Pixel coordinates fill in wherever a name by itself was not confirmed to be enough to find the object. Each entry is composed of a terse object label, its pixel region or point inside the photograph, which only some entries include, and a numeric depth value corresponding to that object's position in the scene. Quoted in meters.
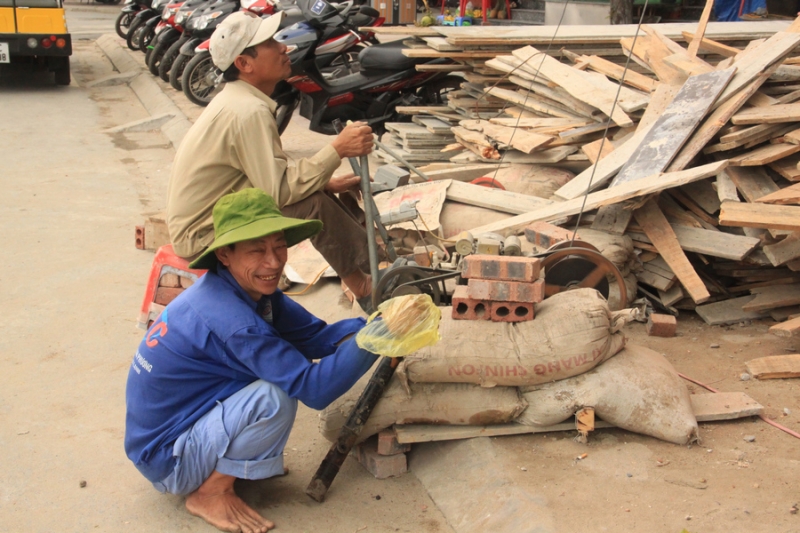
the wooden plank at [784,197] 4.11
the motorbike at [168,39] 11.43
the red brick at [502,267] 3.28
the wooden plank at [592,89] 5.44
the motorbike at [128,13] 15.37
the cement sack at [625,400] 3.20
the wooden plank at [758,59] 4.85
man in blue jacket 2.78
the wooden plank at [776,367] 3.74
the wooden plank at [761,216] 3.78
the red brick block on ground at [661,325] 4.25
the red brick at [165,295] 4.12
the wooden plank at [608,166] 4.85
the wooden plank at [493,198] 4.95
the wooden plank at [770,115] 4.44
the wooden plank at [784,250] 4.08
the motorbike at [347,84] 7.90
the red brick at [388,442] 3.33
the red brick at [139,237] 5.98
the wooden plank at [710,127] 4.56
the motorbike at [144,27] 14.30
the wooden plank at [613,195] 4.24
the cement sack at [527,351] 3.21
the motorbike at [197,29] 9.97
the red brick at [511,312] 3.34
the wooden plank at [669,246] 4.27
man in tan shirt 3.69
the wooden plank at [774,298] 4.30
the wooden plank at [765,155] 4.41
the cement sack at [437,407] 3.28
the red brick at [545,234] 4.06
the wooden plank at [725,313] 4.47
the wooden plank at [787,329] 3.82
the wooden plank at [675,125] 4.60
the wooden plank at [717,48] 6.05
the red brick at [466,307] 3.38
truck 11.88
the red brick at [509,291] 3.28
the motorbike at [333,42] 8.05
